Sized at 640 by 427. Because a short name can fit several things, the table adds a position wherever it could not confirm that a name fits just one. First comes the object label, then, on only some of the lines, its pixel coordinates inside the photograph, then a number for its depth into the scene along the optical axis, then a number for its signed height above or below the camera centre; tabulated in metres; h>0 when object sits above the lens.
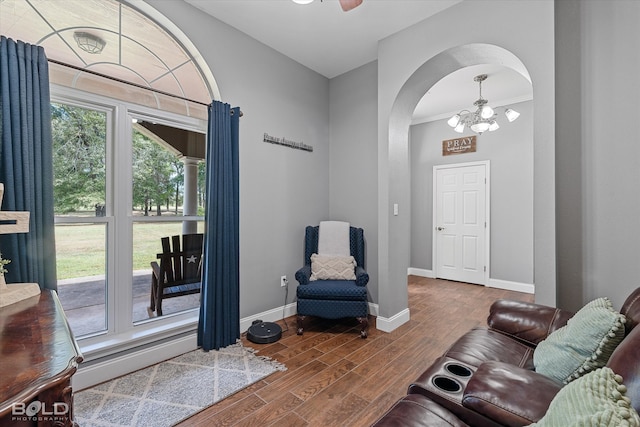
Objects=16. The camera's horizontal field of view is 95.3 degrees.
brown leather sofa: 0.92 -0.70
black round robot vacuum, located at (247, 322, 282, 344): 2.69 -1.15
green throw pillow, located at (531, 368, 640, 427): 0.59 -0.43
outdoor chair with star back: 2.57 -0.53
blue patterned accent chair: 2.83 -0.87
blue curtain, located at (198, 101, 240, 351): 2.53 -0.26
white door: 4.92 -0.22
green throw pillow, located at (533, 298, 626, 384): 1.15 -0.56
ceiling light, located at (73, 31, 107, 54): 2.12 +1.26
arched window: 2.04 +0.51
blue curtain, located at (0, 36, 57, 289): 1.66 +0.32
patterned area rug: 1.73 -1.21
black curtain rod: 1.93 +0.98
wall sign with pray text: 5.00 +1.14
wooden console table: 0.68 -0.41
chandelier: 3.60 +1.22
